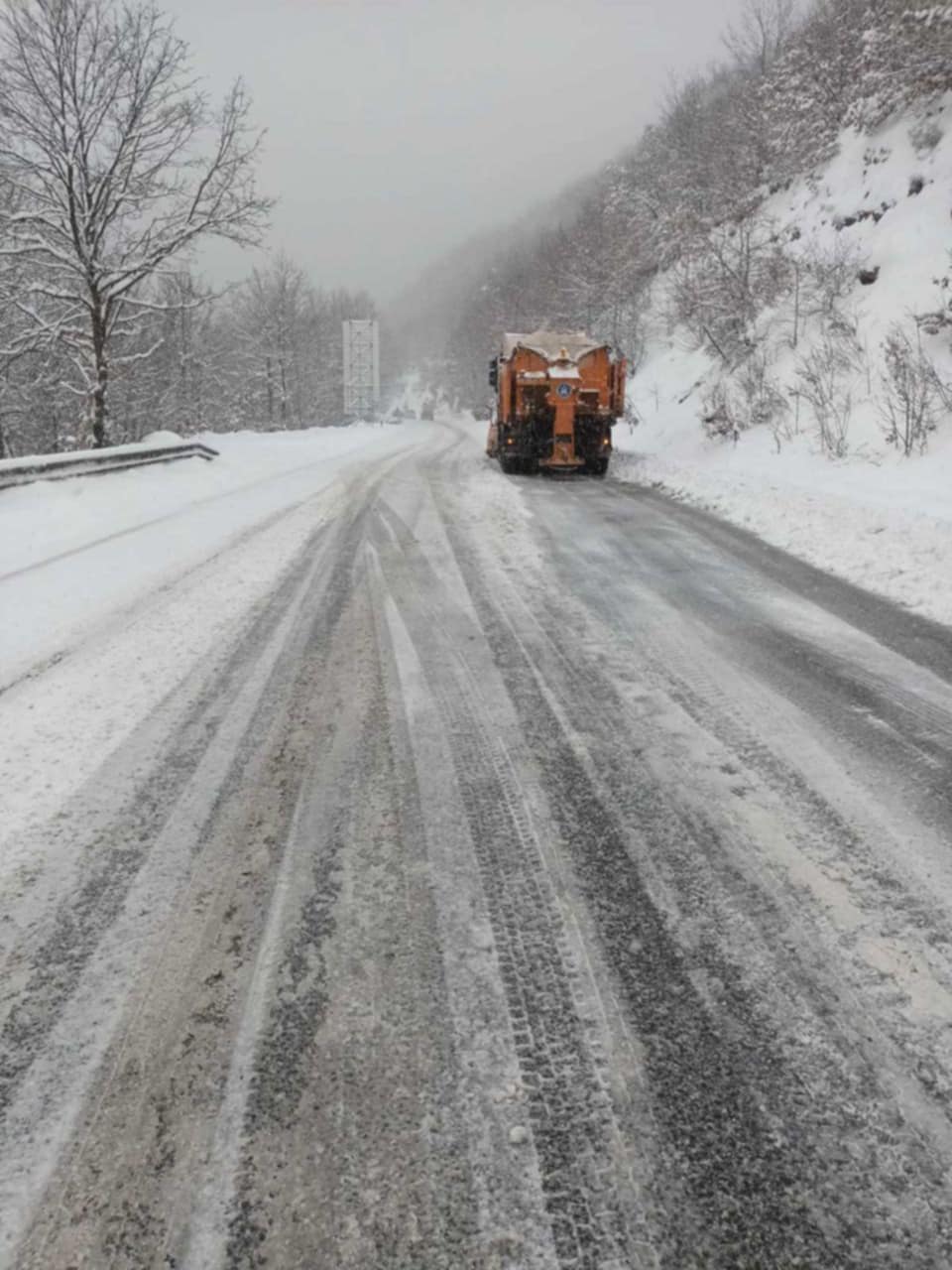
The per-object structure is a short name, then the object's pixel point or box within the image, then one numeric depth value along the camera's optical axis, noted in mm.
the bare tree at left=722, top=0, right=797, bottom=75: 37372
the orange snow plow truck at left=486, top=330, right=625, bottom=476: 14125
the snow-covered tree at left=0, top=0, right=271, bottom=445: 14258
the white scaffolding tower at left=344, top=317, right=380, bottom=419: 48844
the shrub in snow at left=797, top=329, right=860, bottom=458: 12805
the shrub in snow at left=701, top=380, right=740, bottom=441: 16125
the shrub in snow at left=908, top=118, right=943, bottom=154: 17453
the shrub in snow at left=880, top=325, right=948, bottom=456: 11156
